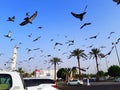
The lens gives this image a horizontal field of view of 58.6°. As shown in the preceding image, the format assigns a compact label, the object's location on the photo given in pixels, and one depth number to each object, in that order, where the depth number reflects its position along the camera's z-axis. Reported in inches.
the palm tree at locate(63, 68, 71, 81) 1650.0
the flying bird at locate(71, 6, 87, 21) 171.5
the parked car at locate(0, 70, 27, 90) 96.1
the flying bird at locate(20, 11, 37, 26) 193.0
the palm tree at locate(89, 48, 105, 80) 1269.2
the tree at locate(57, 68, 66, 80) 1841.1
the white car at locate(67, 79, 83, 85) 939.5
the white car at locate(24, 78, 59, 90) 204.9
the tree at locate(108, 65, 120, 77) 1789.7
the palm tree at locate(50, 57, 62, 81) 1490.8
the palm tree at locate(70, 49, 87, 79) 1252.9
